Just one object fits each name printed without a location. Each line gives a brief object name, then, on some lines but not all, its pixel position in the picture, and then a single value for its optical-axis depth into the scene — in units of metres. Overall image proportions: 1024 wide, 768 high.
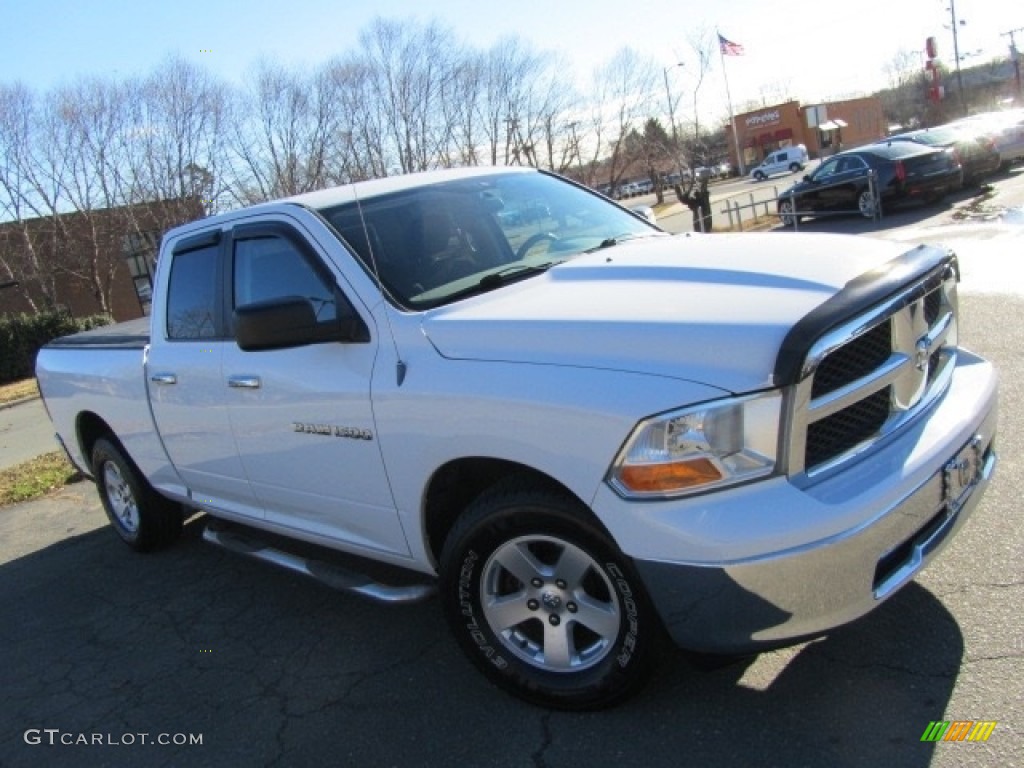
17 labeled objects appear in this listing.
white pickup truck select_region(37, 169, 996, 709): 2.38
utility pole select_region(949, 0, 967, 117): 61.41
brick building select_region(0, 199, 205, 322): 29.62
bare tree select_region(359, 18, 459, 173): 32.41
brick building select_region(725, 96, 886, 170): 81.81
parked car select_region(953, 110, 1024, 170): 19.03
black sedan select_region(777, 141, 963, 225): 16.22
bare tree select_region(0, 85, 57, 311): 28.89
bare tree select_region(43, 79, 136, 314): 29.44
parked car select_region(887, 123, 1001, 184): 17.30
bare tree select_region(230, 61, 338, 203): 30.17
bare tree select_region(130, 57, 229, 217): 29.41
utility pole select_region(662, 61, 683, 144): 47.32
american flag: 37.81
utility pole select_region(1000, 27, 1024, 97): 67.25
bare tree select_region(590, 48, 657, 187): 41.22
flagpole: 72.44
